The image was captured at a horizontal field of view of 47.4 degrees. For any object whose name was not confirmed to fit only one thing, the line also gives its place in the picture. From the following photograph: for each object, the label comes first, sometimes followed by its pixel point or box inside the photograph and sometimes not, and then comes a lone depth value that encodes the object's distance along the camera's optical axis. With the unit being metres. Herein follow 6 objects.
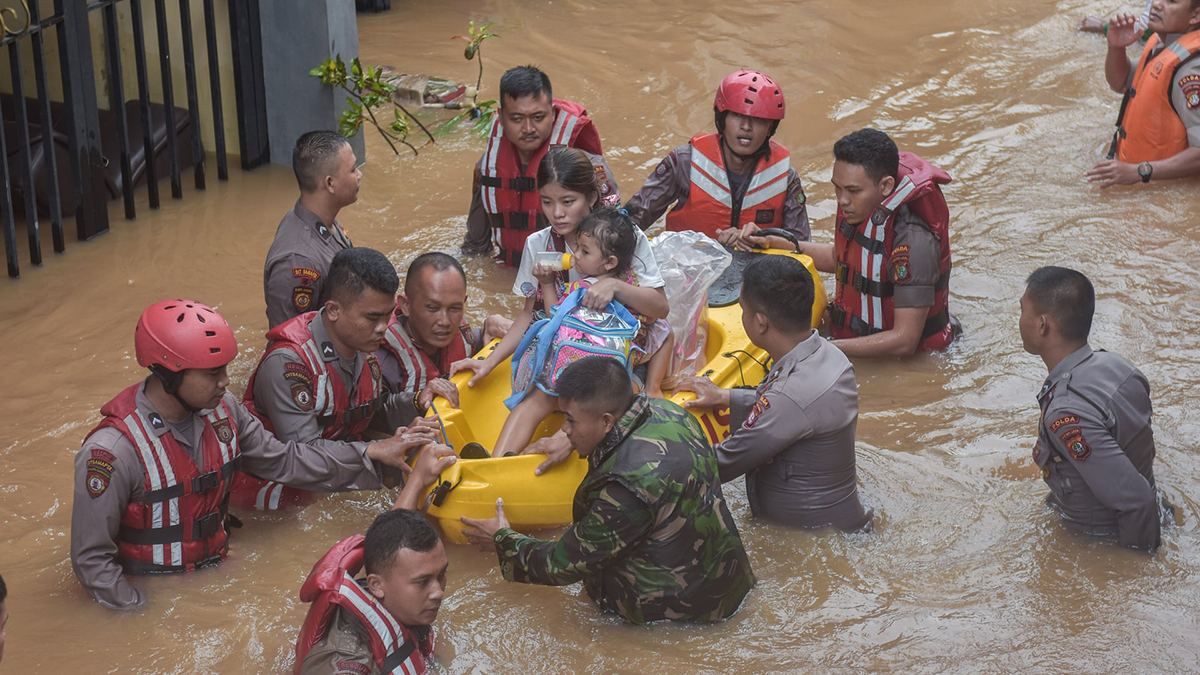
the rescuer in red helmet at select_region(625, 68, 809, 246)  6.62
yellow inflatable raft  5.02
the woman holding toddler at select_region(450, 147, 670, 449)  5.45
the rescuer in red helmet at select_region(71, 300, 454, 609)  4.47
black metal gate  7.11
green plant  8.21
